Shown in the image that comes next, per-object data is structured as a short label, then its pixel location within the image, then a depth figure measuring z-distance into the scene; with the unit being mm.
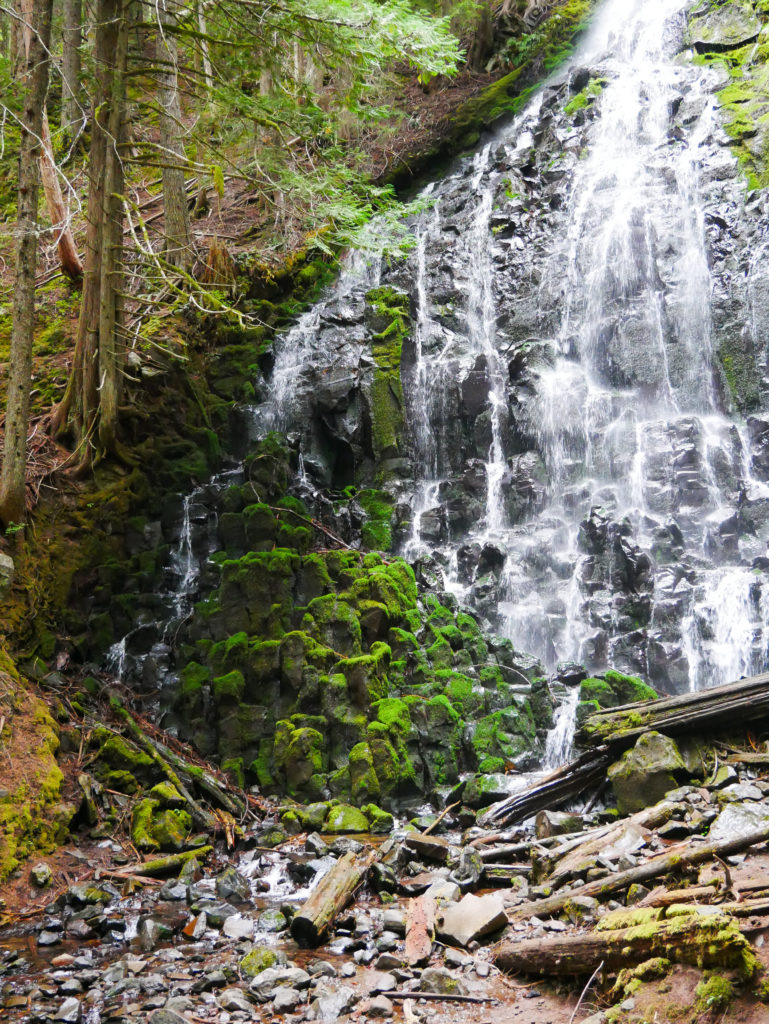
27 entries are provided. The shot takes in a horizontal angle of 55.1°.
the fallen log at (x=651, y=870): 3898
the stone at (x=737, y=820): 4348
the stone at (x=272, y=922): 4859
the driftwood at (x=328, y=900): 4551
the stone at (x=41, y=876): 5312
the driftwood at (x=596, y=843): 4754
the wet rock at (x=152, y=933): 4547
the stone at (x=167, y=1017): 3418
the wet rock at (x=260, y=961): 4125
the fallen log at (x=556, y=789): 6469
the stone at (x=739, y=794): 4965
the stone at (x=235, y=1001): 3659
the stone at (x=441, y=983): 3684
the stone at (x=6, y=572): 7700
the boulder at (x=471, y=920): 4188
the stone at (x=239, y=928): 4730
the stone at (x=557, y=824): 5754
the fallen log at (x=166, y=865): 5718
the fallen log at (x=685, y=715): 5848
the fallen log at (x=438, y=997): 3578
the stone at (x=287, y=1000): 3678
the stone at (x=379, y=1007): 3562
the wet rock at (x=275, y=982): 3812
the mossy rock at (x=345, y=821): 6973
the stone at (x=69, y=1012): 3590
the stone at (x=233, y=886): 5418
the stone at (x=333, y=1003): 3582
